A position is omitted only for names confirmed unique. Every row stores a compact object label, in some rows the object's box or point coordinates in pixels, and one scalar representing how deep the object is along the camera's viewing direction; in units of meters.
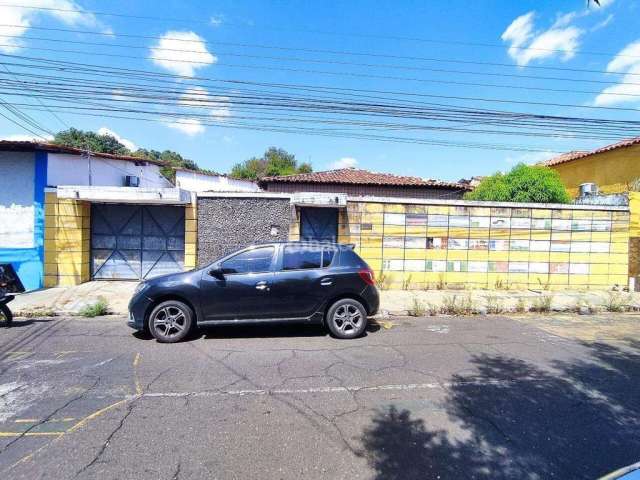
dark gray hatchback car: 5.40
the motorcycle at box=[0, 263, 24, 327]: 6.30
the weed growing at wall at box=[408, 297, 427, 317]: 7.53
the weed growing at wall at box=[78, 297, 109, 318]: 7.13
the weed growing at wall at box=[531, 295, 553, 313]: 8.09
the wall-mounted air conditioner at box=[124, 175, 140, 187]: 13.70
